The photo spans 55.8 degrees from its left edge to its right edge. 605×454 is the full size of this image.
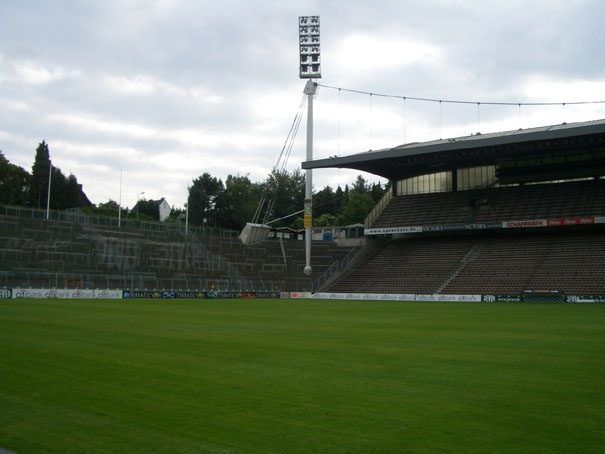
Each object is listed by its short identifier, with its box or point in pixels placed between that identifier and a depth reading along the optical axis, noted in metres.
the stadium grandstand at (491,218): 54.00
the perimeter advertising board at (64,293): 44.78
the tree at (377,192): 124.68
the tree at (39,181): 95.62
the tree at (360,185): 134.75
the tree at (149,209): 131.75
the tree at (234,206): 111.56
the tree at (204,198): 112.88
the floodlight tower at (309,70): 67.62
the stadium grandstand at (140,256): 51.22
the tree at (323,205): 126.94
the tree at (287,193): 115.74
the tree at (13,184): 85.19
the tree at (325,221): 116.81
